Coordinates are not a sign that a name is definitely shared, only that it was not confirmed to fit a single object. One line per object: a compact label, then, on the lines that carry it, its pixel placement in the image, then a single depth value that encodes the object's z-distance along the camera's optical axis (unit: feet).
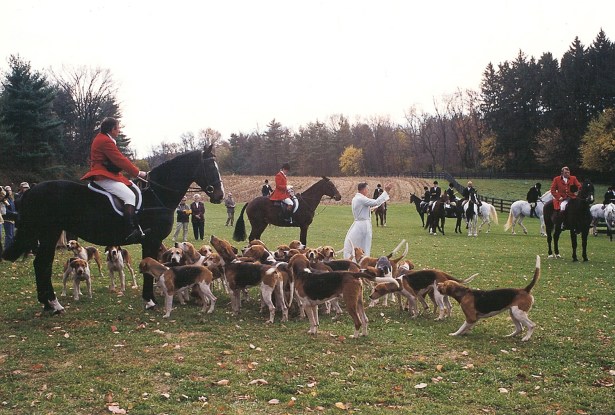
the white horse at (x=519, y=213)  83.41
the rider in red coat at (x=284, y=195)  47.93
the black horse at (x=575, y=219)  50.52
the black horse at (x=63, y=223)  27.53
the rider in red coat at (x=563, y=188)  51.37
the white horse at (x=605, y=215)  80.69
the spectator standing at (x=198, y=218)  71.31
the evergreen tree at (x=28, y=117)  132.67
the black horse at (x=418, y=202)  98.02
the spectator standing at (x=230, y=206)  94.73
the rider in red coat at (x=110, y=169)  27.58
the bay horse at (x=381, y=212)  95.89
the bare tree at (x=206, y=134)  317.93
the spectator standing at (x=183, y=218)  67.36
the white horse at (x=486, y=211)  87.56
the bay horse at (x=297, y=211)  48.62
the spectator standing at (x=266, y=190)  96.32
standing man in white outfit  36.50
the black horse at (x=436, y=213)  81.55
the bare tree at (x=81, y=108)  173.47
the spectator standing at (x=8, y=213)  51.00
